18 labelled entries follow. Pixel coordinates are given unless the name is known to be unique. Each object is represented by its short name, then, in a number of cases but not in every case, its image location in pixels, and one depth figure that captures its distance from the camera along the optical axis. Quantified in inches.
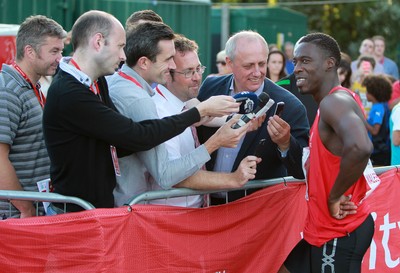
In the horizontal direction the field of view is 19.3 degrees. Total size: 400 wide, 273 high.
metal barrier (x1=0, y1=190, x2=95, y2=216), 267.2
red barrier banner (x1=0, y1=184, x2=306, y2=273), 265.0
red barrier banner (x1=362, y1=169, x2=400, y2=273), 356.4
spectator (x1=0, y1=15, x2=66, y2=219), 298.9
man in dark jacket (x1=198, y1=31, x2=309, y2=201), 324.2
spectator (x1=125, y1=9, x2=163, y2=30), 387.9
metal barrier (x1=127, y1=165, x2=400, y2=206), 286.3
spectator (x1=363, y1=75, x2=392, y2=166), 643.3
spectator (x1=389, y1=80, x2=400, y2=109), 747.4
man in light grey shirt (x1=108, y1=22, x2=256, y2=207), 282.1
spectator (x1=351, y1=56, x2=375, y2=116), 693.5
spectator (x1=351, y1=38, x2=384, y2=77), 907.8
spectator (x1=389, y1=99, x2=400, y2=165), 500.2
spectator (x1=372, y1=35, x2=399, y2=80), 920.4
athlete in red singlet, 267.2
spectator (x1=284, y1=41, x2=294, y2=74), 933.6
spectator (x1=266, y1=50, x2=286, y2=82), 645.2
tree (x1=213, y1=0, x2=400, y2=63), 1407.8
